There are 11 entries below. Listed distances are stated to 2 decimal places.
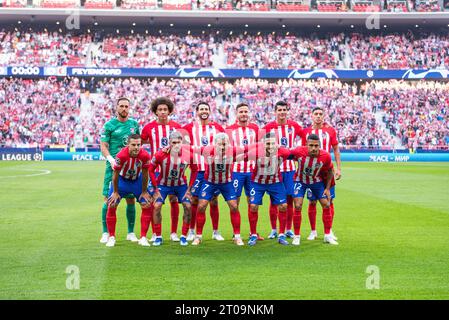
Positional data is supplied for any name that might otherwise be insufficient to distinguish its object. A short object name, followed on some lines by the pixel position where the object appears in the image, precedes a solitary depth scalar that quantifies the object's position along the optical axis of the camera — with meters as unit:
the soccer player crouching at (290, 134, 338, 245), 9.32
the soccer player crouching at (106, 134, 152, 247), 8.94
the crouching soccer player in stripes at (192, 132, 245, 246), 9.07
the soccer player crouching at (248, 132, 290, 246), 9.27
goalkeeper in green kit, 9.59
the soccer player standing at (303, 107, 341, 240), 9.98
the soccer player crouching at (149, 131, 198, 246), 9.10
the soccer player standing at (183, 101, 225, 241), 9.46
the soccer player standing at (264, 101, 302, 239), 10.04
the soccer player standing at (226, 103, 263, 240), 9.62
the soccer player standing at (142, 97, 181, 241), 9.57
